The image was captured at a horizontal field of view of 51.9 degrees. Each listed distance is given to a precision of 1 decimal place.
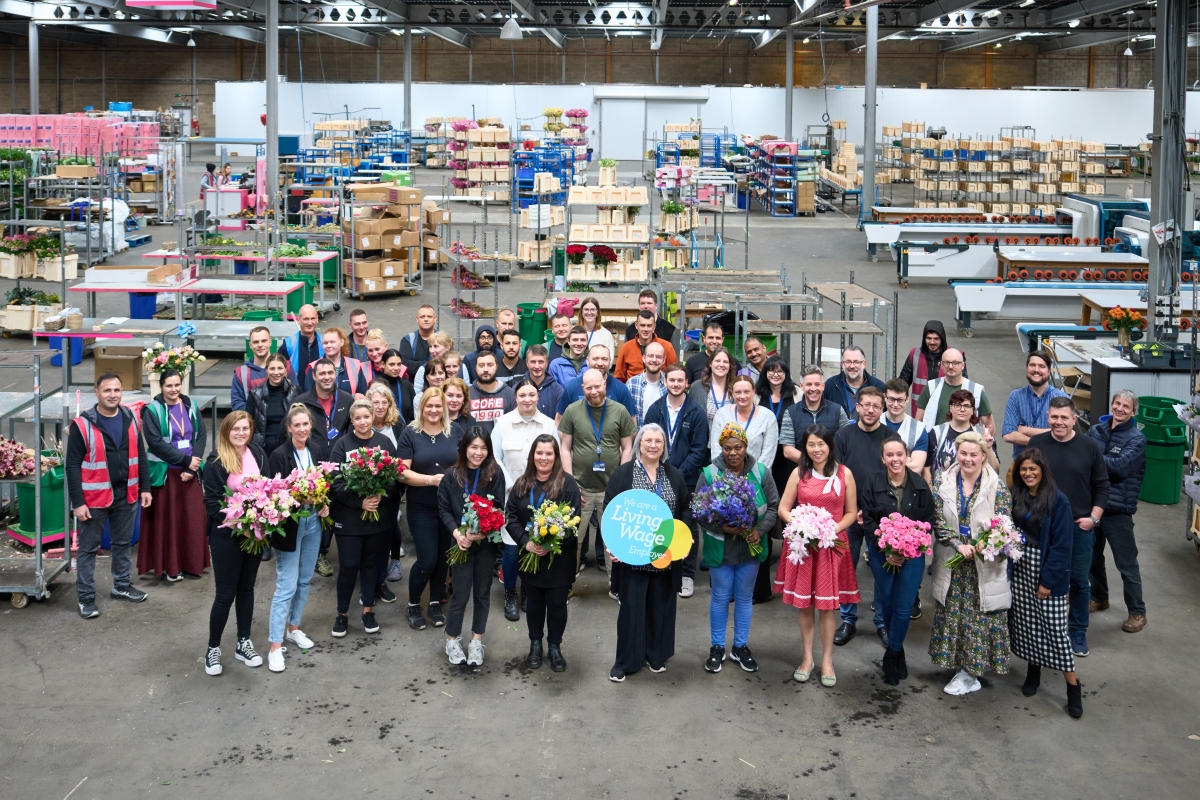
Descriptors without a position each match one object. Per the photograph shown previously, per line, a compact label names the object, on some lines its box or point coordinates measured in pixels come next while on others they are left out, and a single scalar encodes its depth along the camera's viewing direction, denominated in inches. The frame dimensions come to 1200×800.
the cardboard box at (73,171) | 958.4
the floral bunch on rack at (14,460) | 304.2
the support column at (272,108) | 965.2
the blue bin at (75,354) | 567.2
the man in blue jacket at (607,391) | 315.9
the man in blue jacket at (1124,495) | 282.8
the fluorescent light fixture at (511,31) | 989.2
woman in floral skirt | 247.0
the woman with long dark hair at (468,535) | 259.8
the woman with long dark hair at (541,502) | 253.8
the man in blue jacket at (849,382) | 316.2
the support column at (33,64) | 1381.6
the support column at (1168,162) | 498.0
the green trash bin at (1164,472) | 390.6
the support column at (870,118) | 1037.2
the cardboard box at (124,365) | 400.2
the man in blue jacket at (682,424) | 296.5
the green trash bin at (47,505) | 309.1
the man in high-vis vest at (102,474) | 285.1
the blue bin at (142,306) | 604.7
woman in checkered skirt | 244.5
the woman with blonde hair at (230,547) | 252.7
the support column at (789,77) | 1485.0
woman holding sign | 256.7
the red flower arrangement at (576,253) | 638.5
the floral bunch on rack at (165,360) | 345.7
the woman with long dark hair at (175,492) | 303.7
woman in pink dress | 252.5
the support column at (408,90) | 1619.6
